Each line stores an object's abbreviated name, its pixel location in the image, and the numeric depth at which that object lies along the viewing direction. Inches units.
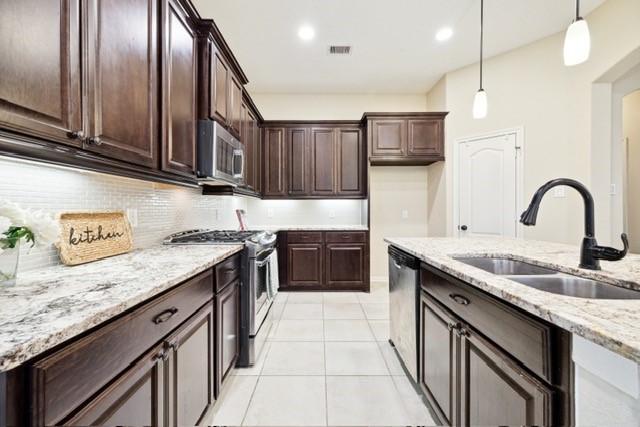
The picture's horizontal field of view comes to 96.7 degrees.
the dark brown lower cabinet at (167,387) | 31.7
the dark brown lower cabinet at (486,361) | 30.4
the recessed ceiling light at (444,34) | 120.6
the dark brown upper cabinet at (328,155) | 169.0
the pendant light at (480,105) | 92.6
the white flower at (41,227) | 39.0
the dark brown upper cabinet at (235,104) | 102.6
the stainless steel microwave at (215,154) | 81.7
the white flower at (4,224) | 36.1
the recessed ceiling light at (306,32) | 119.3
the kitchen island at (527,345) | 24.6
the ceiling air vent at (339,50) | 132.9
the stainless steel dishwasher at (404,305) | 71.5
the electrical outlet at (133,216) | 73.3
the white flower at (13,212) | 37.8
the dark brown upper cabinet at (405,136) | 160.7
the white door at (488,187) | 140.1
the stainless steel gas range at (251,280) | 84.7
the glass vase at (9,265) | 38.6
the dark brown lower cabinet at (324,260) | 159.8
